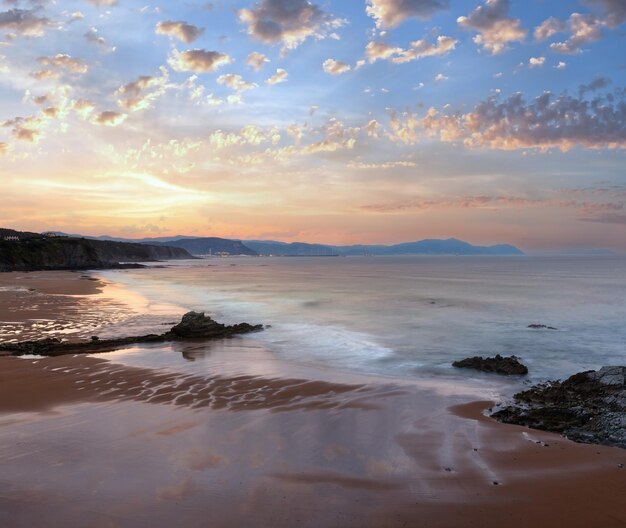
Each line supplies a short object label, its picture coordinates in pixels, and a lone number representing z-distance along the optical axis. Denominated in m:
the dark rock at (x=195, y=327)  19.42
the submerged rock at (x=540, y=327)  25.86
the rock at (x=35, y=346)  15.41
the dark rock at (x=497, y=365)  14.45
